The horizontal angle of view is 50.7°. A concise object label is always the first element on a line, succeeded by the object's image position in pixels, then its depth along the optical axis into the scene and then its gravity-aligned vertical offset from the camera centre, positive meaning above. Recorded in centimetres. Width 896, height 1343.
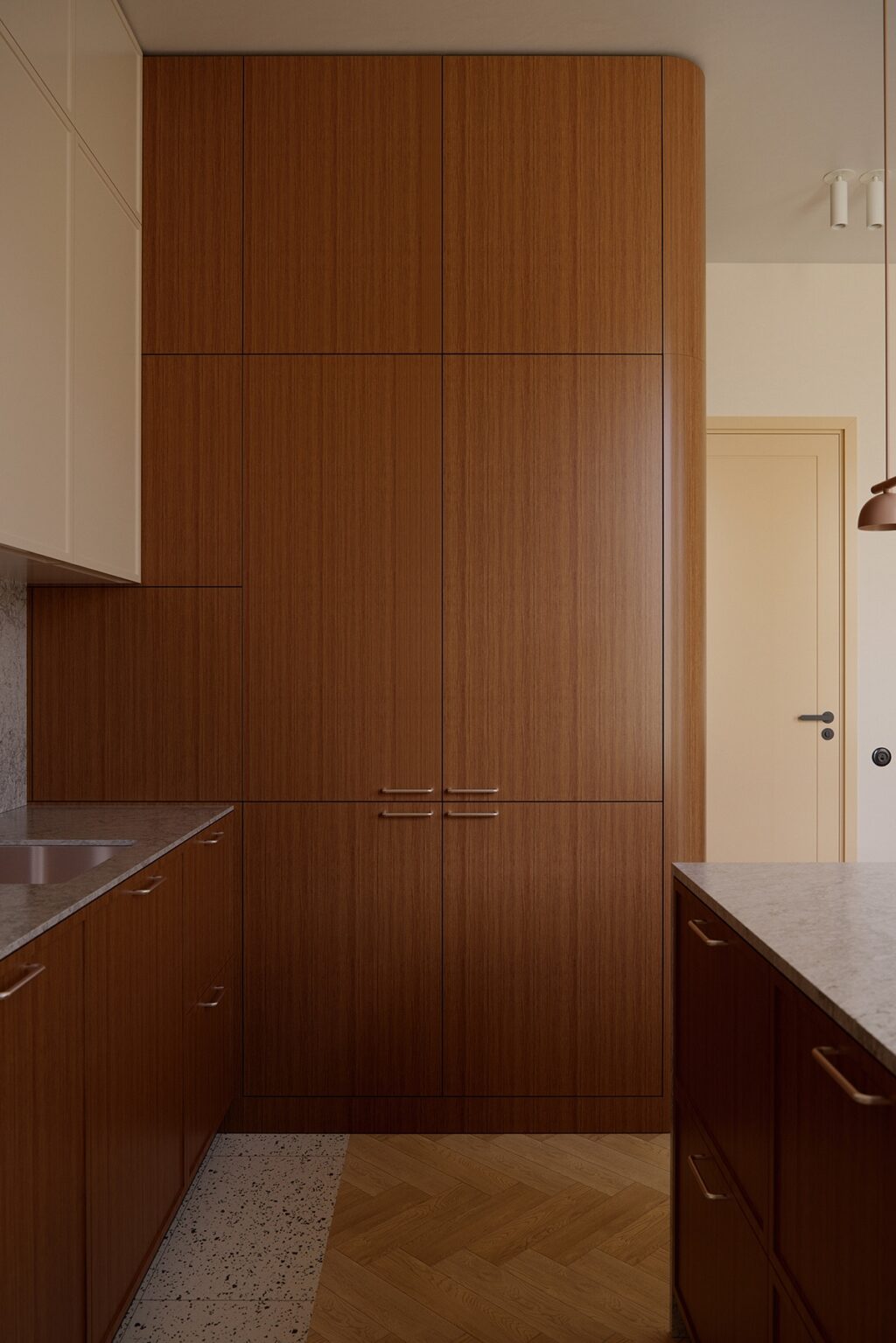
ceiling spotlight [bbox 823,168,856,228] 331 +169
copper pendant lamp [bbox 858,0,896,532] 195 +33
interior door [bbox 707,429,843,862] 400 +6
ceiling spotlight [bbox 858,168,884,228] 335 +169
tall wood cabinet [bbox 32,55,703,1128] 273 +35
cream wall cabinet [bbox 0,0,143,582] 191 +89
